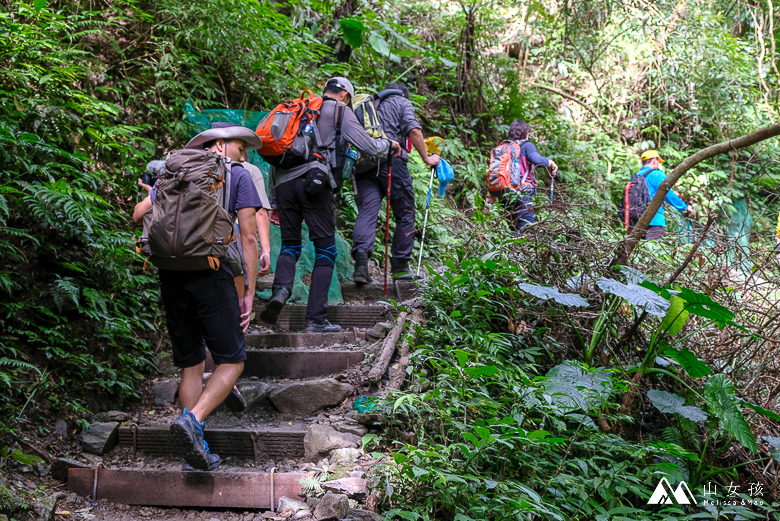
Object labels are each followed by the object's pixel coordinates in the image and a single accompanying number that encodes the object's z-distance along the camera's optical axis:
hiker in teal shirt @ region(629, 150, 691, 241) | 7.73
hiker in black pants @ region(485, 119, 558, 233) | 7.07
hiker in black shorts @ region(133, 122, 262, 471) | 3.27
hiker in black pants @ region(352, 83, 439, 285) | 5.75
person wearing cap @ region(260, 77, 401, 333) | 4.91
